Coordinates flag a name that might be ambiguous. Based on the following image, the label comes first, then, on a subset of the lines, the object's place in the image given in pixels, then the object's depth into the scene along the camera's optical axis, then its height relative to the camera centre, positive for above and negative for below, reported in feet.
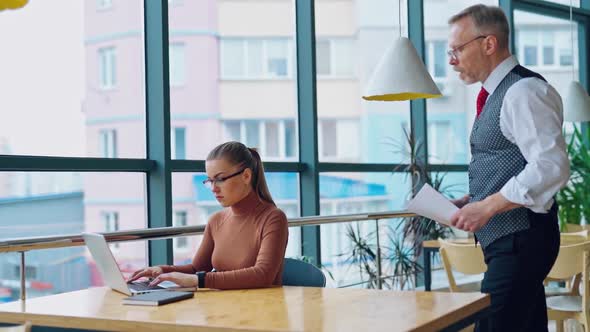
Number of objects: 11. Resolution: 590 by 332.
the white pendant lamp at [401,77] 13.29 +1.45
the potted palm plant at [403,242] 20.43 -1.73
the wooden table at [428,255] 16.48 -1.65
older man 8.17 -0.07
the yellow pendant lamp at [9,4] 7.14 +1.44
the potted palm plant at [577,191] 25.64 -0.74
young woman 9.03 -0.59
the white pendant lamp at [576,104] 22.33 +1.60
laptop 8.52 -0.96
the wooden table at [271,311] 6.66 -1.16
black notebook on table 7.89 -1.13
